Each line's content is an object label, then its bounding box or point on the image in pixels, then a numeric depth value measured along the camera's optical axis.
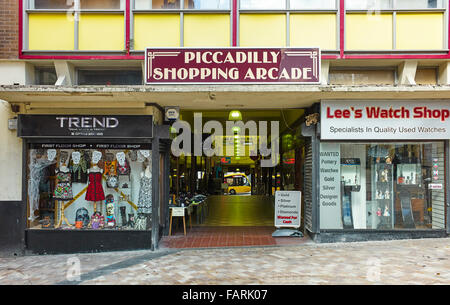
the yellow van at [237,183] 32.29
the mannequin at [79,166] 9.77
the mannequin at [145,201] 9.68
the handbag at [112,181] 9.85
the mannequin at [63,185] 9.81
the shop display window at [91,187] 9.71
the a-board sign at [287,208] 10.80
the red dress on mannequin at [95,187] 9.83
